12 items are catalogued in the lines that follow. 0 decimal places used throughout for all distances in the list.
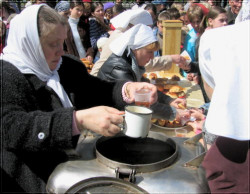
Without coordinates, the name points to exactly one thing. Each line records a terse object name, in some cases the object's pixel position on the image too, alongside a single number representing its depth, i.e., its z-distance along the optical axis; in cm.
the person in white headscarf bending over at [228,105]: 74
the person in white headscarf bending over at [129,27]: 252
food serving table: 183
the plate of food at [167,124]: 186
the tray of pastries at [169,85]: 249
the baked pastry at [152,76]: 294
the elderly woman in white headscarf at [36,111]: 98
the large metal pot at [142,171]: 93
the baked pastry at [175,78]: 302
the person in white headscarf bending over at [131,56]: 207
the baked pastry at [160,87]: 259
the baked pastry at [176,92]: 247
